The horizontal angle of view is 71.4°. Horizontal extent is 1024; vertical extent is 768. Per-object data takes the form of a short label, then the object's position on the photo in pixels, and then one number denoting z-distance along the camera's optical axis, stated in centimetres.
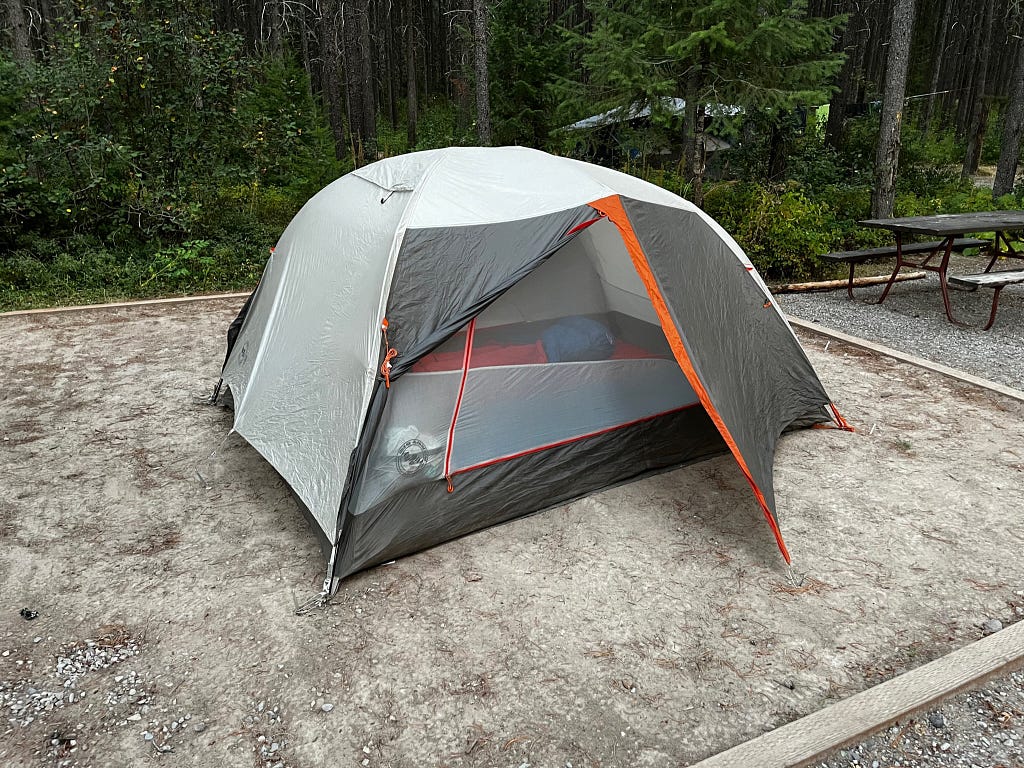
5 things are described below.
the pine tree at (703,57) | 756
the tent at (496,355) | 327
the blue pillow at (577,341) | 385
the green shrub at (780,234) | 812
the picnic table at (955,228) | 626
